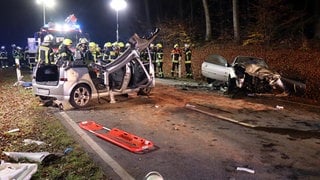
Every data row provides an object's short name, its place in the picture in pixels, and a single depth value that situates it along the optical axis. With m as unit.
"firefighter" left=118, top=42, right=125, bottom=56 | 11.58
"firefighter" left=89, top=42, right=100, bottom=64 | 12.11
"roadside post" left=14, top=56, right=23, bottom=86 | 11.98
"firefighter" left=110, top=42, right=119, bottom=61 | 11.26
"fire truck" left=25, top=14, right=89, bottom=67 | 15.03
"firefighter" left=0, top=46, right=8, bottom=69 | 21.38
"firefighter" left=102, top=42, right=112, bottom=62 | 12.60
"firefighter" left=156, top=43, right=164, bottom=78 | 14.08
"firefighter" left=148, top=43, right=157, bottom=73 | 13.99
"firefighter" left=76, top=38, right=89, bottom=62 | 10.31
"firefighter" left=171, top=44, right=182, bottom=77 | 13.92
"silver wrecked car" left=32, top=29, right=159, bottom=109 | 7.21
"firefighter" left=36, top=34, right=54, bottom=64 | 10.12
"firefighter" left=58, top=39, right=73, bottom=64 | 7.95
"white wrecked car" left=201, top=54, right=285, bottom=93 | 9.17
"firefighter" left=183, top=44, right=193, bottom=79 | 13.48
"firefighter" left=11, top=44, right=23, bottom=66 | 19.77
